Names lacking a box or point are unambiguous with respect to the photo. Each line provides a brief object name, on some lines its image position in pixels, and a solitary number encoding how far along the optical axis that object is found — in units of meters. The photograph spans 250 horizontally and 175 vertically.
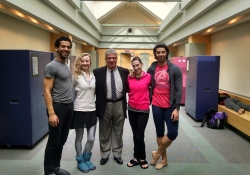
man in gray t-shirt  2.67
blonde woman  3.06
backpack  5.69
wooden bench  4.79
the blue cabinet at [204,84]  6.23
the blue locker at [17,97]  4.04
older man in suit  3.18
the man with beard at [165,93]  3.07
